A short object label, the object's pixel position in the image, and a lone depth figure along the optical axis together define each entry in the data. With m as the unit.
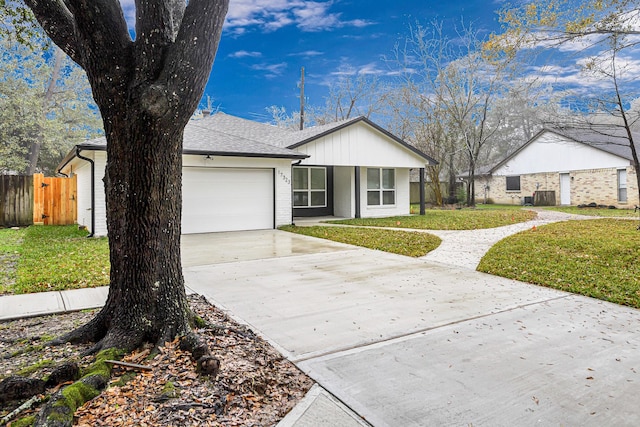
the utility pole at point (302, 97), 28.55
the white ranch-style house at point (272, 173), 12.02
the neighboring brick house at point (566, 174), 21.30
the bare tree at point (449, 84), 22.61
